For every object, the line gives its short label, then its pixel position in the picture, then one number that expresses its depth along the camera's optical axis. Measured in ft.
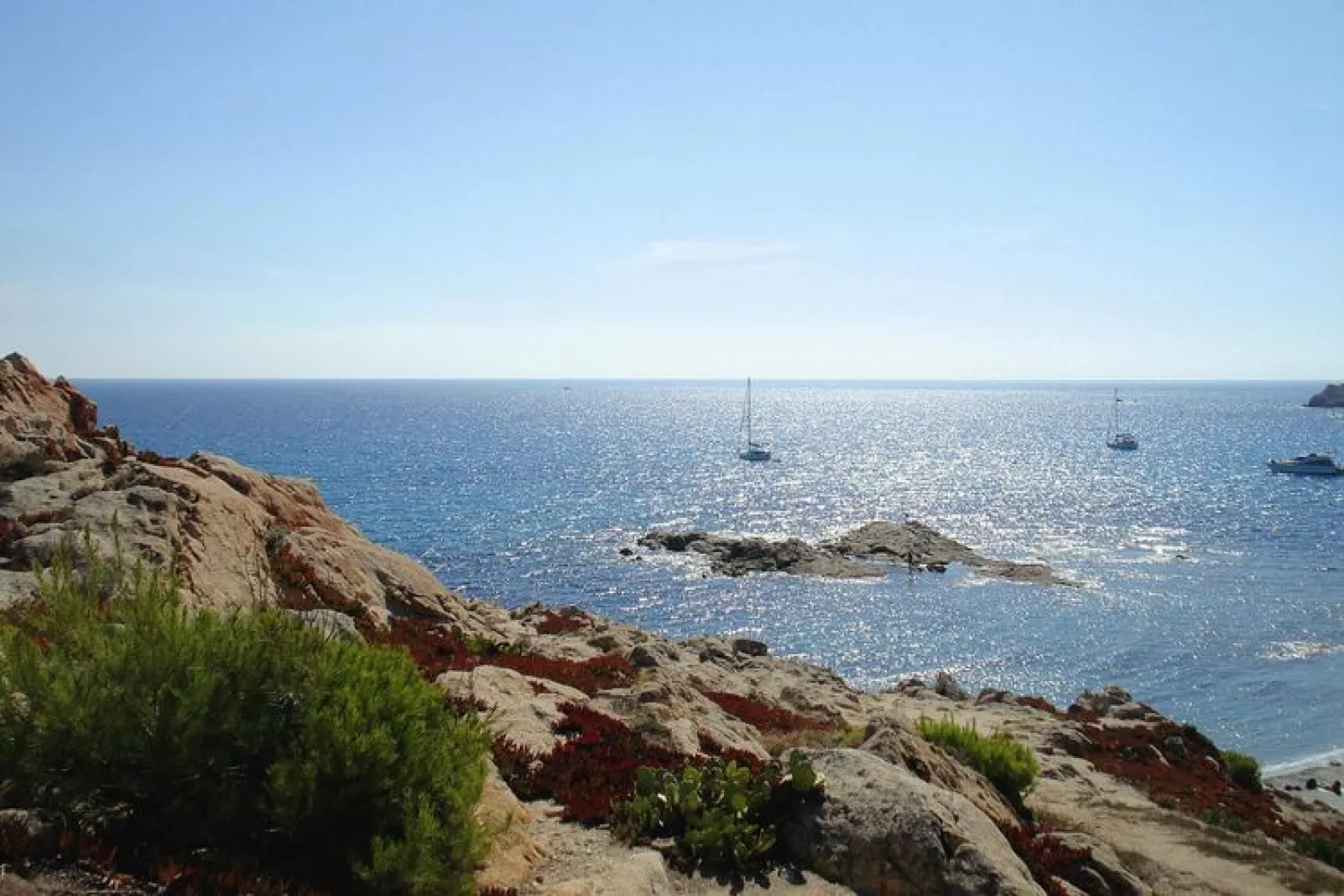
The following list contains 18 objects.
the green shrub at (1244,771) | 99.71
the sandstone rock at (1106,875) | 40.06
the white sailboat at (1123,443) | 545.85
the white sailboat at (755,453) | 487.20
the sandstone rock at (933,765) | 42.73
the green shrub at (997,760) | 53.67
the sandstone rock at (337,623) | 40.49
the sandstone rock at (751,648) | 146.41
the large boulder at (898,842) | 30.96
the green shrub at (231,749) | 21.97
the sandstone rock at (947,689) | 135.95
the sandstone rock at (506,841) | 26.99
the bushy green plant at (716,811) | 31.37
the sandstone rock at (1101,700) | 128.98
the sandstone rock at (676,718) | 43.83
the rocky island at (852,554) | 237.86
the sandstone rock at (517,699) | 41.01
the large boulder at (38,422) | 65.46
